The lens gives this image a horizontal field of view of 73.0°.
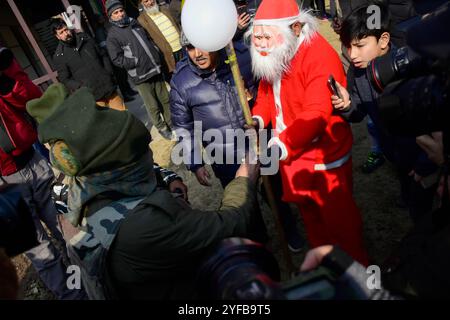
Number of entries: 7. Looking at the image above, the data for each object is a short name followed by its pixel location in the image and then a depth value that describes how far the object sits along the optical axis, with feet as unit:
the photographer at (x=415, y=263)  3.04
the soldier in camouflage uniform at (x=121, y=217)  4.23
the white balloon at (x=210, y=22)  5.83
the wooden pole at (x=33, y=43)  18.03
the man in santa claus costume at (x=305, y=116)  6.19
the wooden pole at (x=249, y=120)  6.33
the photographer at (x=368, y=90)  6.71
